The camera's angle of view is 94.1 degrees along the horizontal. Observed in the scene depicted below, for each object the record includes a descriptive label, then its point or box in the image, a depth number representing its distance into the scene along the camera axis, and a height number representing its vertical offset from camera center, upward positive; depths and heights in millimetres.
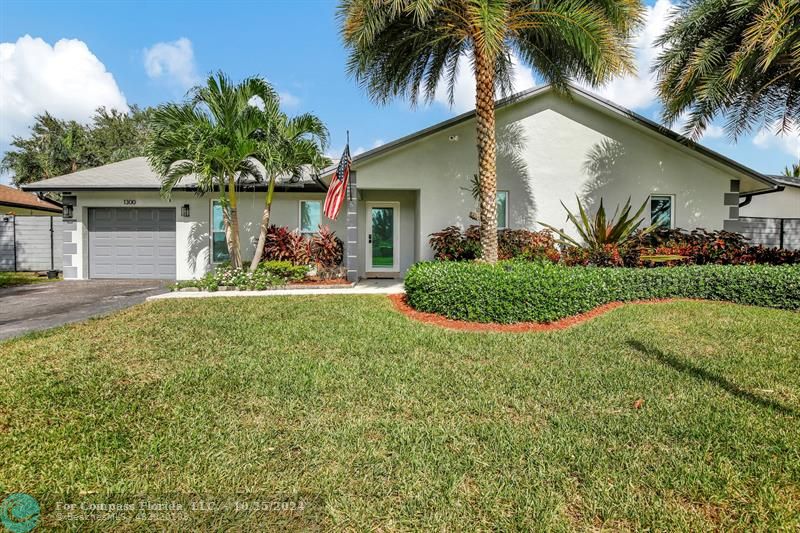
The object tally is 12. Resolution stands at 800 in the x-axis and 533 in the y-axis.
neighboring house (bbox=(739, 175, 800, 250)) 13695 +1529
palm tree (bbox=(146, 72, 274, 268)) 9547 +3450
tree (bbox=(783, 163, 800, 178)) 22094 +5382
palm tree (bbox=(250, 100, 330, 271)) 9914 +3263
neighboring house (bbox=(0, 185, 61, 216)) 17716 +2816
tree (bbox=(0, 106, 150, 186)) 24828 +8028
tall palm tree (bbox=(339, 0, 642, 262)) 7074 +4743
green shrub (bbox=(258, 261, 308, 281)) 11070 -264
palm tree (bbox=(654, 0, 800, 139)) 7666 +4573
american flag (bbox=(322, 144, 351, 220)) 9367 +1766
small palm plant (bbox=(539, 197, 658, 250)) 9289 +719
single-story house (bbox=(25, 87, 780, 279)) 10547 +2622
